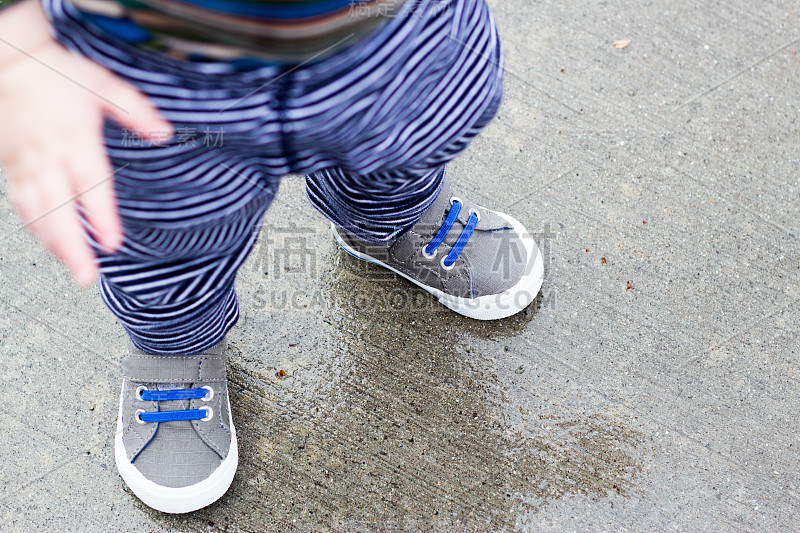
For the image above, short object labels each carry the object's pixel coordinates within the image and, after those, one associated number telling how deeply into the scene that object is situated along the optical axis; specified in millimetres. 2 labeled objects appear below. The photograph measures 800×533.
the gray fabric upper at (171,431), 971
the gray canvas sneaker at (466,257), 1016
